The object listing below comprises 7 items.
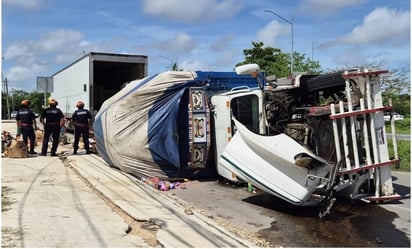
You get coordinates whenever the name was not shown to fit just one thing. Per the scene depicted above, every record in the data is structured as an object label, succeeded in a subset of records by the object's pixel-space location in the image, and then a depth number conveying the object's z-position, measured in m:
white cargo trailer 14.80
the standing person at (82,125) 13.95
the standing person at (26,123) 13.75
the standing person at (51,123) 13.70
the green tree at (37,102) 63.36
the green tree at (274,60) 32.69
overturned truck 6.70
